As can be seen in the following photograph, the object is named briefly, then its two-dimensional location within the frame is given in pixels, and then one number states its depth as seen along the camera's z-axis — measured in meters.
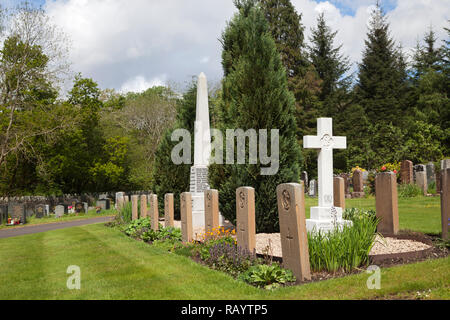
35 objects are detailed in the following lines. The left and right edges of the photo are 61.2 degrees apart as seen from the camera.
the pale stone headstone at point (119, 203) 16.23
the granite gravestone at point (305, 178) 28.51
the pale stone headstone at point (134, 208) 13.95
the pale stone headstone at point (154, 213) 11.23
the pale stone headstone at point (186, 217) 9.20
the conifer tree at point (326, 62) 41.94
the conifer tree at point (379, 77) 39.72
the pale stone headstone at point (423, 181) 18.67
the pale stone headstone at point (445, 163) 15.90
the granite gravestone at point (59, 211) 22.63
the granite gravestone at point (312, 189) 25.36
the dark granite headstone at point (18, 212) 19.67
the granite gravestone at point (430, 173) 20.53
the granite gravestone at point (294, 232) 5.58
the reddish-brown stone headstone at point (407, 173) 20.92
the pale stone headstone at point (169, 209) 10.88
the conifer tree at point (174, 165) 16.88
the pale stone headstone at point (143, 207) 12.95
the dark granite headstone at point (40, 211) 22.56
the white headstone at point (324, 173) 8.50
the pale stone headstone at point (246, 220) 6.91
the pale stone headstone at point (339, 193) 10.13
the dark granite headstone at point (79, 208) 24.73
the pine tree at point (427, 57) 41.56
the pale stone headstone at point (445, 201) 7.59
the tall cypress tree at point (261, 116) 9.75
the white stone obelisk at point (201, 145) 13.84
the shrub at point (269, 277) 5.47
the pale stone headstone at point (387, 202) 8.99
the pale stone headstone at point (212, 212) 8.46
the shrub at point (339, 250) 5.93
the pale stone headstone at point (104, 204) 25.83
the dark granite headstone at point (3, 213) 19.67
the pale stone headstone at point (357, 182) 21.19
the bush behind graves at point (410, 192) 18.38
